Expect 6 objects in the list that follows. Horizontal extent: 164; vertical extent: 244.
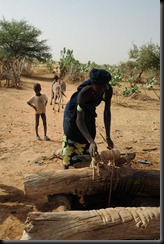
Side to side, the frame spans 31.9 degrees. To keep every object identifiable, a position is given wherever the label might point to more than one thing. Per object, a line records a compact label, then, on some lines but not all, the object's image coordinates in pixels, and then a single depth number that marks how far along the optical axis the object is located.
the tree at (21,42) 24.78
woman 2.92
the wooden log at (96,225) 2.23
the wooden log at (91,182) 3.07
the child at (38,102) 6.16
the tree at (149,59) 21.31
